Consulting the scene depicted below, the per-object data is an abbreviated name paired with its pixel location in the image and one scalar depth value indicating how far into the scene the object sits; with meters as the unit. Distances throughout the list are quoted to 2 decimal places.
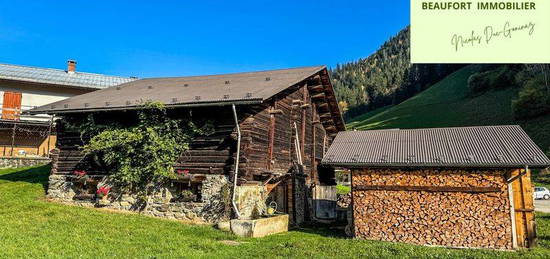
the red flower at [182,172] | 14.27
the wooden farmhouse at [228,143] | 13.68
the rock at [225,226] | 12.08
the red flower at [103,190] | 15.02
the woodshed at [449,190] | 10.34
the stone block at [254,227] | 11.40
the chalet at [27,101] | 26.14
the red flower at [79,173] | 16.08
